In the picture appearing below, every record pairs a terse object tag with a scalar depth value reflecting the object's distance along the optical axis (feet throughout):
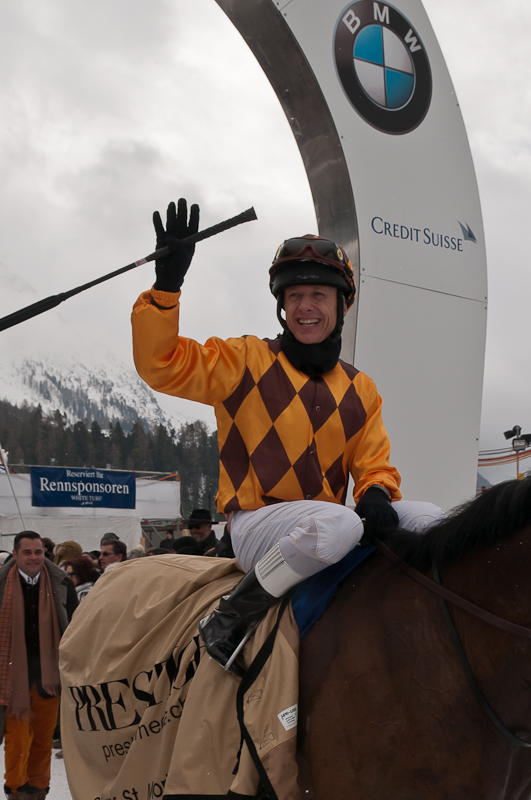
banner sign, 39.50
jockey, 6.18
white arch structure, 12.64
